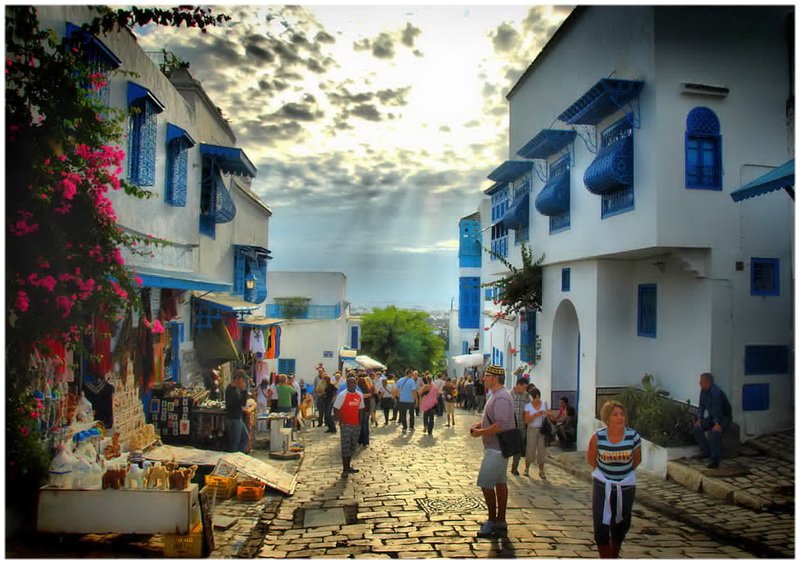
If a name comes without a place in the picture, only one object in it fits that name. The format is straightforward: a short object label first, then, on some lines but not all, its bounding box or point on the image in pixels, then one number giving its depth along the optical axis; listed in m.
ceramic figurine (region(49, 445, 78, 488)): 6.28
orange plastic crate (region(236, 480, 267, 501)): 8.34
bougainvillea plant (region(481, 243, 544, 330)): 16.70
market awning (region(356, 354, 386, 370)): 31.33
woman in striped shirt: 5.60
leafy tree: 54.94
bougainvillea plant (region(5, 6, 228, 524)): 5.92
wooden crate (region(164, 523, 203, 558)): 6.02
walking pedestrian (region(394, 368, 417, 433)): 16.14
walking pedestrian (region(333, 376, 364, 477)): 10.28
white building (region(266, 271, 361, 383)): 38.22
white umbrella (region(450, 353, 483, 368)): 30.92
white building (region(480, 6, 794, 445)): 10.73
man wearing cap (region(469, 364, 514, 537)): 6.86
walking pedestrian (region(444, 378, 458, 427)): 17.62
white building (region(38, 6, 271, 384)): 9.76
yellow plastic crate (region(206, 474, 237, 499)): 8.40
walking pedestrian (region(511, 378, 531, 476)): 10.55
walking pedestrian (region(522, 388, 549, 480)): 10.55
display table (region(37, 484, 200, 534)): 6.07
